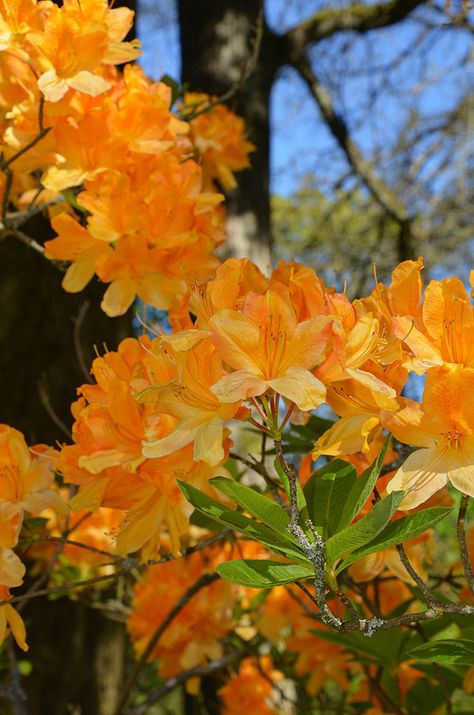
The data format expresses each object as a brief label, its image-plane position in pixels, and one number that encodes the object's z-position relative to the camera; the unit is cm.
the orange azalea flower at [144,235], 121
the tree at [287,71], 324
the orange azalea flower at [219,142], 201
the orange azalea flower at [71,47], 116
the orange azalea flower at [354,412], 80
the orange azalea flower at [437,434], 74
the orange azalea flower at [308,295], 81
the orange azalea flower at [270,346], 72
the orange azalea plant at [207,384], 74
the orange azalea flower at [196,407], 78
